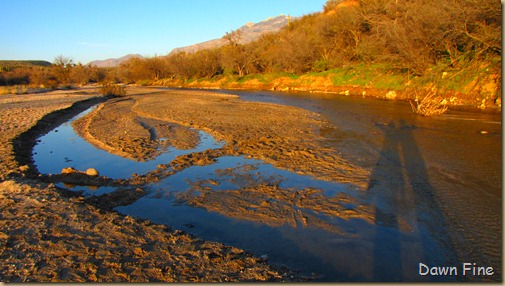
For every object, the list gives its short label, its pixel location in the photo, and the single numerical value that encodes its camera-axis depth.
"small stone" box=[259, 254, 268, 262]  4.49
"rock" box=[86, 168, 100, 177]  8.44
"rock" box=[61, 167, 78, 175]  8.54
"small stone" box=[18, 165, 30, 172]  8.47
